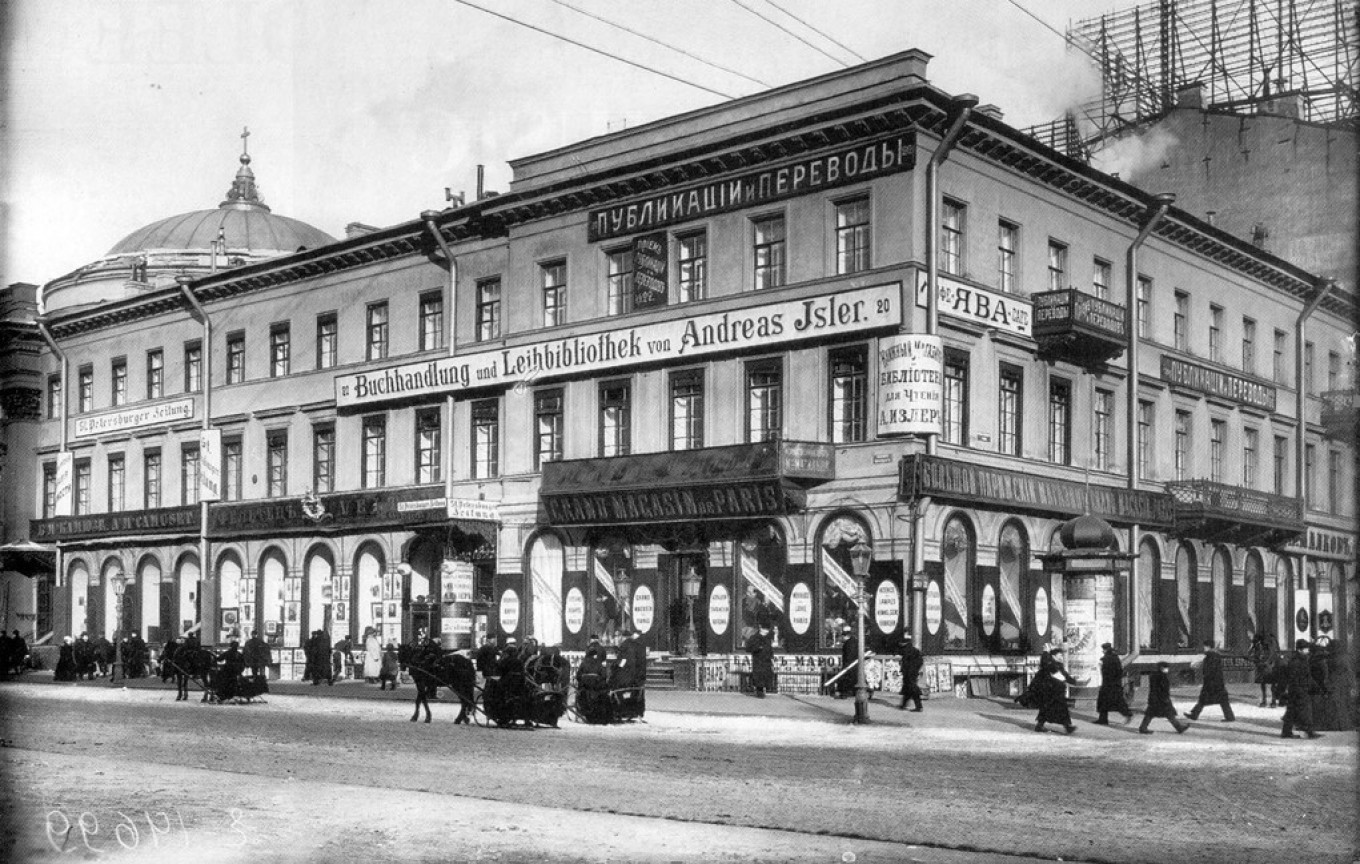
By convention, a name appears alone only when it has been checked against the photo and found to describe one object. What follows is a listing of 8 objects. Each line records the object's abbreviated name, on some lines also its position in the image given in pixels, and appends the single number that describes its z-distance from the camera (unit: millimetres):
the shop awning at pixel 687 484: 32594
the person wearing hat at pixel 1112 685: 24297
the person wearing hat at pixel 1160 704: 23250
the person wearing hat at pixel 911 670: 27516
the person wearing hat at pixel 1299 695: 22484
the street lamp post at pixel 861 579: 25281
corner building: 32312
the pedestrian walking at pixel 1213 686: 24484
